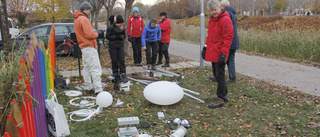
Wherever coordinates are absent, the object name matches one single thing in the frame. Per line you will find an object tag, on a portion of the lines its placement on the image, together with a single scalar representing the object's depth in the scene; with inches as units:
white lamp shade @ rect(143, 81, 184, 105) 189.9
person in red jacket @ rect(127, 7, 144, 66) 341.4
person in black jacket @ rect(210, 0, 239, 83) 236.8
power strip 142.7
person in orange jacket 201.3
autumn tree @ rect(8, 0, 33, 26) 1356.8
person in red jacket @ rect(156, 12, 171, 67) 330.3
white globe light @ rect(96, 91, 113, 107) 185.3
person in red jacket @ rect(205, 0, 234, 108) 181.0
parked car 427.8
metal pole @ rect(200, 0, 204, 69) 305.2
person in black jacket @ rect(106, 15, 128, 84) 248.0
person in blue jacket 311.6
